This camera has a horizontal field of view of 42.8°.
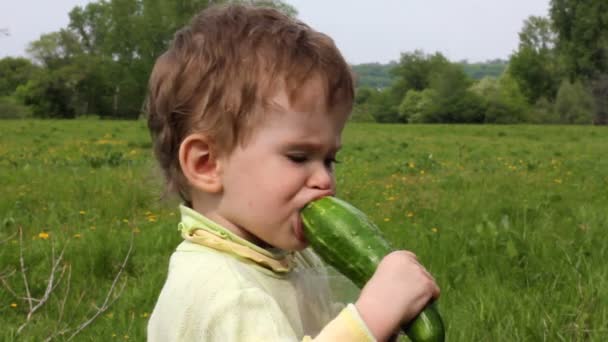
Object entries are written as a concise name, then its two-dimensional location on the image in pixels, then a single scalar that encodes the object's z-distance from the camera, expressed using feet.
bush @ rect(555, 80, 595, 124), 188.03
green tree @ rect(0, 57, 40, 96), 238.74
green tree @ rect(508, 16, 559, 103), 238.68
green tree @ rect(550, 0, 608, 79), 185.37
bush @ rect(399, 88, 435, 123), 211.00
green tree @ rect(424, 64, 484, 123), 199.72
